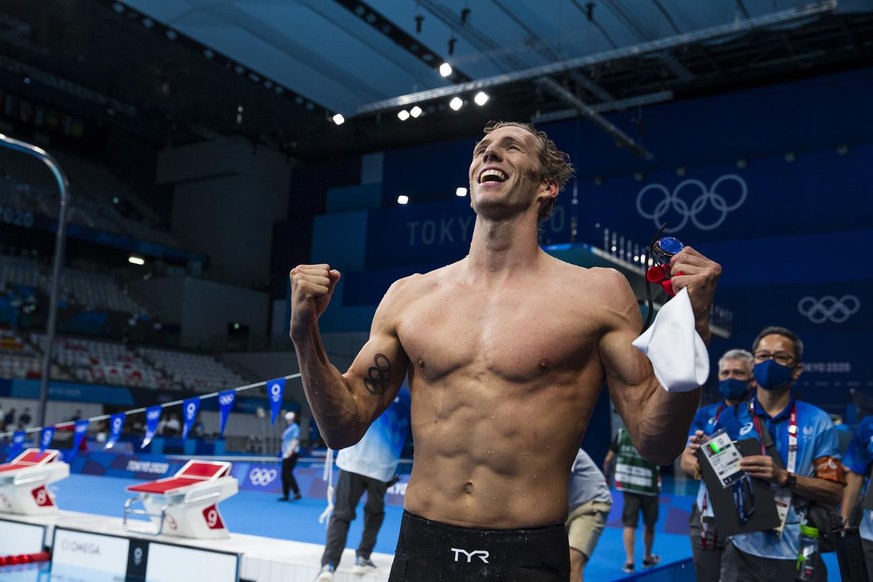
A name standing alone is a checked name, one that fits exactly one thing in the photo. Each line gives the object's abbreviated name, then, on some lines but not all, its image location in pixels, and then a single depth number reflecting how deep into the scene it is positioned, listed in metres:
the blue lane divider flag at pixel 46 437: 11.49
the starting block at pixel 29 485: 8.97
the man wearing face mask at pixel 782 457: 3.70
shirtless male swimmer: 1.93
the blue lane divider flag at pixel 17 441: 13.27
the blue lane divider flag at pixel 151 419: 11.06
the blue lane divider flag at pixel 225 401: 10.43
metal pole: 10.59
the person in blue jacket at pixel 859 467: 4.54
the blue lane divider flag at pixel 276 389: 9.61
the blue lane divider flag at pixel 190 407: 10.77
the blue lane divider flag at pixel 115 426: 11.90
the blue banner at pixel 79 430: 11.86
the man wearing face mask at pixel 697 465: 4.26
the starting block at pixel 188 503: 7.66
